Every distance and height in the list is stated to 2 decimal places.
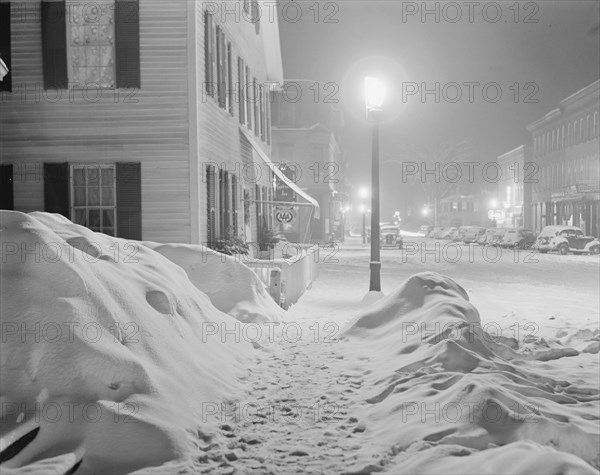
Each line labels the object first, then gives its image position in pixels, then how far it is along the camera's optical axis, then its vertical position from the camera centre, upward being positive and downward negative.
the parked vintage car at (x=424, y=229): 87.27 -1.69
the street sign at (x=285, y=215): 21.19 +0.12
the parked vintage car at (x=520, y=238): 45.78 -1.52
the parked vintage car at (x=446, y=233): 69.94 -1.68
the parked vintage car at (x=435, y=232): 75.81 -1.70
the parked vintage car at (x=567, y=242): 37.09 -1.45
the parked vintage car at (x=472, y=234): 59.22 -1.56
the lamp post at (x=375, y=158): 14.23 +1.33
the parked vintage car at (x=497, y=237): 51.54 -1.59
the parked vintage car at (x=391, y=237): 45.44 -1.32
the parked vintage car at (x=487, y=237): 53.94 -1.64
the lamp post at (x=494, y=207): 87.09 +1.36
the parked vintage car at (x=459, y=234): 62.34 -1.73
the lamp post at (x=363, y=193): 56.48 +2.16
